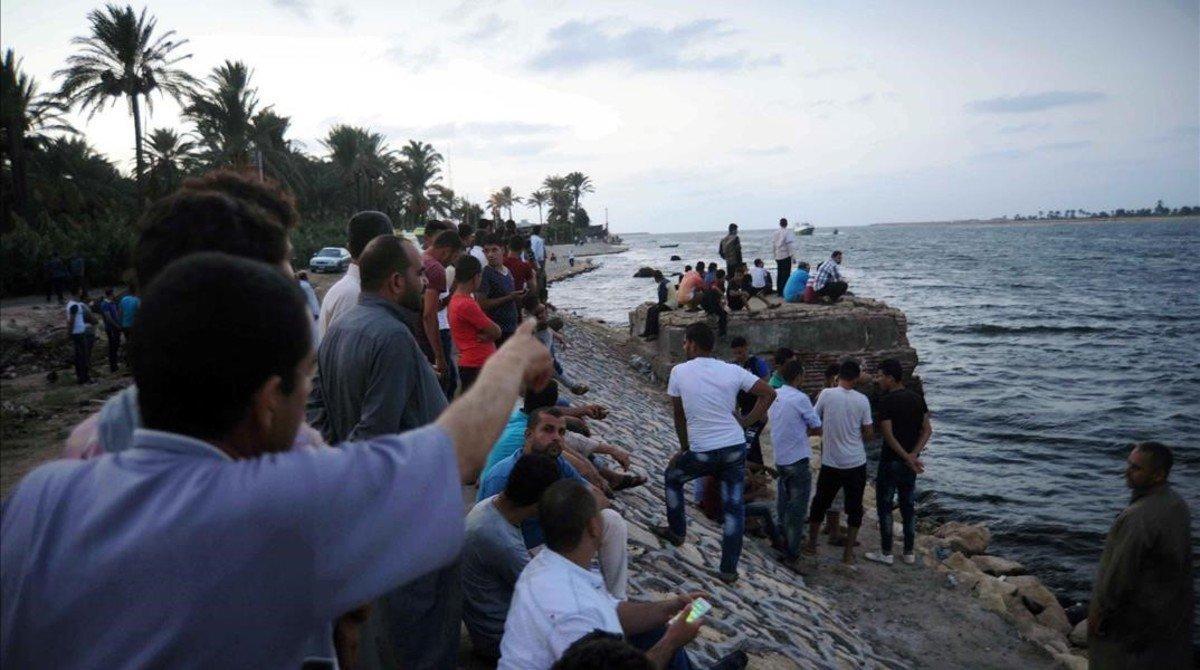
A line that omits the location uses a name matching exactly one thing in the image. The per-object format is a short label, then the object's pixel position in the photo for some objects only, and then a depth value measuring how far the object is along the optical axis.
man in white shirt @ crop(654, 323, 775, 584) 6.70
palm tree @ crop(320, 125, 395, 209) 57.81
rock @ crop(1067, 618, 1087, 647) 8.64
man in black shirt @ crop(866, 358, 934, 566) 8.59
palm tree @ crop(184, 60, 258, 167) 44.41
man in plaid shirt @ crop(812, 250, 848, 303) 18.95
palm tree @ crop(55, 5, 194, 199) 31.31
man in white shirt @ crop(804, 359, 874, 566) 8.41
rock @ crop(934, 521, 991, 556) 11.23
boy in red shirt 6.82
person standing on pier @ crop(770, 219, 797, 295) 19.47
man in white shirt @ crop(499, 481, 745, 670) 3.19
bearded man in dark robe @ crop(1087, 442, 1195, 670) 5.38
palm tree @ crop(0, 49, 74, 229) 29.34
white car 37.25
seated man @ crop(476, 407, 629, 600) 4.61
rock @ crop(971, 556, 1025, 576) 10.59
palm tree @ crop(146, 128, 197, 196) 41.16
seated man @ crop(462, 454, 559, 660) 4.27
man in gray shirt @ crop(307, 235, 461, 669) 3.43
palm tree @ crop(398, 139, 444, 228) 67.12
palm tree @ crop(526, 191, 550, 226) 110.94
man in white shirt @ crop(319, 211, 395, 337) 4.45
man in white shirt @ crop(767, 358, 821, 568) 8.14
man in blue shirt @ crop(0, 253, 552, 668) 1.14
